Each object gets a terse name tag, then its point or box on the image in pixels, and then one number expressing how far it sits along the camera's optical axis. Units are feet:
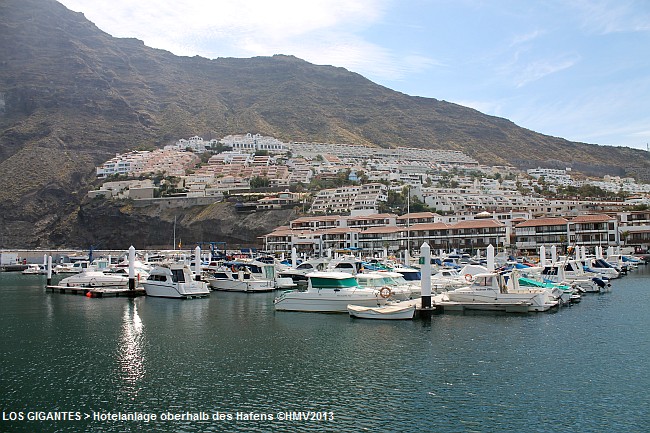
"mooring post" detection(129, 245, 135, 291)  168.35
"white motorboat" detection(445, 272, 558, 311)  119.85
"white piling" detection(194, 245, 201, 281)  184.48
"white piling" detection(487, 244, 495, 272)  148.46
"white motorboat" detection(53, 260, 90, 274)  296.12
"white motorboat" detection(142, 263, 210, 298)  163.63
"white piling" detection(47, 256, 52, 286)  207.66
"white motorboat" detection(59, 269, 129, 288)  194.29
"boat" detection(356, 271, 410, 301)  136.87
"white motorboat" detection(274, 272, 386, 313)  125.39
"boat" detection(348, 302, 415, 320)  111.14
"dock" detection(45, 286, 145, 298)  173.17
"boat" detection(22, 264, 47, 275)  320.83
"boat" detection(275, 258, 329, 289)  197.06
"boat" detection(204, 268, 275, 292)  184.34
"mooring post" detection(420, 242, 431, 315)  111.65
